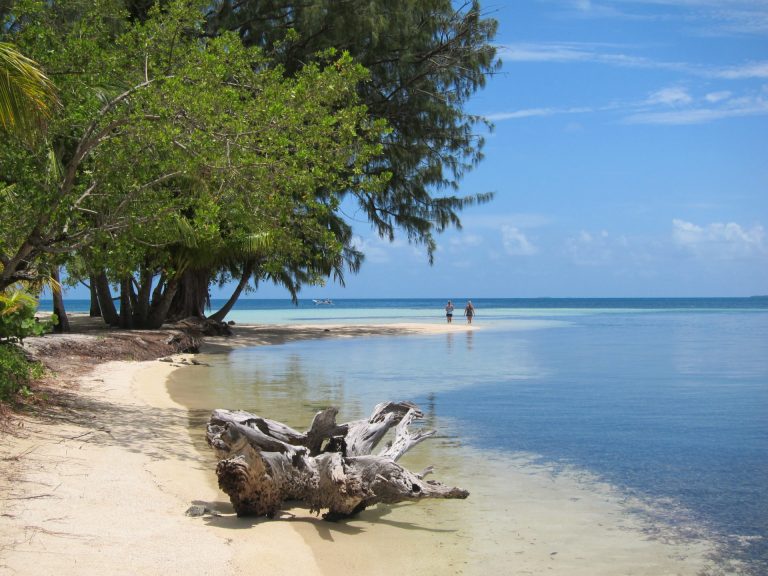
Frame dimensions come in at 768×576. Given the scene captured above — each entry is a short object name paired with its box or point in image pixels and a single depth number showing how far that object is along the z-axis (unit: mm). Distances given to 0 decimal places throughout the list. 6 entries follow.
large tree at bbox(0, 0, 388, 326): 9750
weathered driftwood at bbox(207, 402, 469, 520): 6465
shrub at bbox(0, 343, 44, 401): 9281
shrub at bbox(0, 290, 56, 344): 10000
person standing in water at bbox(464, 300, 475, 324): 48000
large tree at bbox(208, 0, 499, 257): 27000
